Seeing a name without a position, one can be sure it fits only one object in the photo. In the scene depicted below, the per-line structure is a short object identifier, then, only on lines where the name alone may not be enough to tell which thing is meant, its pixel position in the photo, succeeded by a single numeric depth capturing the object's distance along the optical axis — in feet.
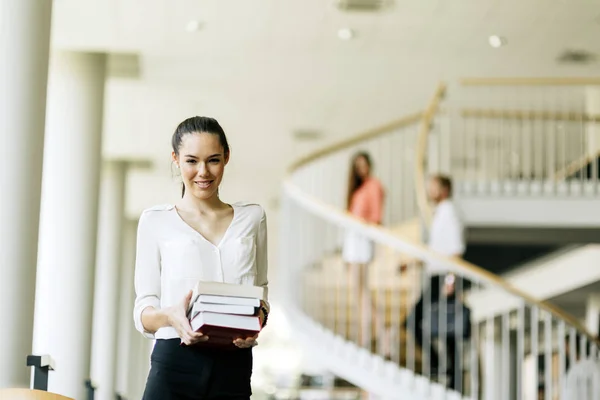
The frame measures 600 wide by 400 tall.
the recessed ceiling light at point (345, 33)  29.60
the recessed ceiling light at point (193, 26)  28.58
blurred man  24.50
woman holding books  7.68
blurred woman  27.40
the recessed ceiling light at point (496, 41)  30.14
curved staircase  24.62
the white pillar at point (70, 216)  29.45
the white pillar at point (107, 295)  44.50
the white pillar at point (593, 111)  37.58
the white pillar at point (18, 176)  17.10
